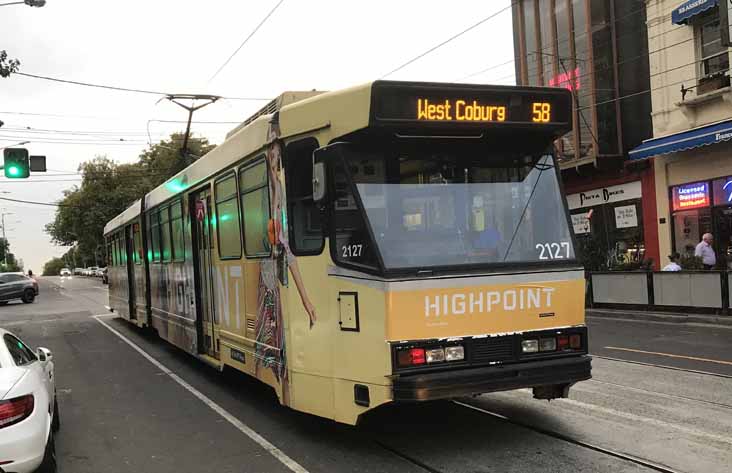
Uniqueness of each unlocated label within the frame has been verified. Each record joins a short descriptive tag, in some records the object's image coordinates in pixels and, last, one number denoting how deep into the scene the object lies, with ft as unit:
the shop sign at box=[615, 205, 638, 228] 71.27
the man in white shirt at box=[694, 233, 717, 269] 52.90
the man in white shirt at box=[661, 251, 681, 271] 52.42
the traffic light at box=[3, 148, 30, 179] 64.64
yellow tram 17.53
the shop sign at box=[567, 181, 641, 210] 71.41
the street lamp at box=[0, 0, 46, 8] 51.42
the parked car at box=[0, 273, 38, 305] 106.73
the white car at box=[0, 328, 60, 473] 15.71
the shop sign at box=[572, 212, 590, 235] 77.92
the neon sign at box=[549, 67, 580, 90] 75.10
